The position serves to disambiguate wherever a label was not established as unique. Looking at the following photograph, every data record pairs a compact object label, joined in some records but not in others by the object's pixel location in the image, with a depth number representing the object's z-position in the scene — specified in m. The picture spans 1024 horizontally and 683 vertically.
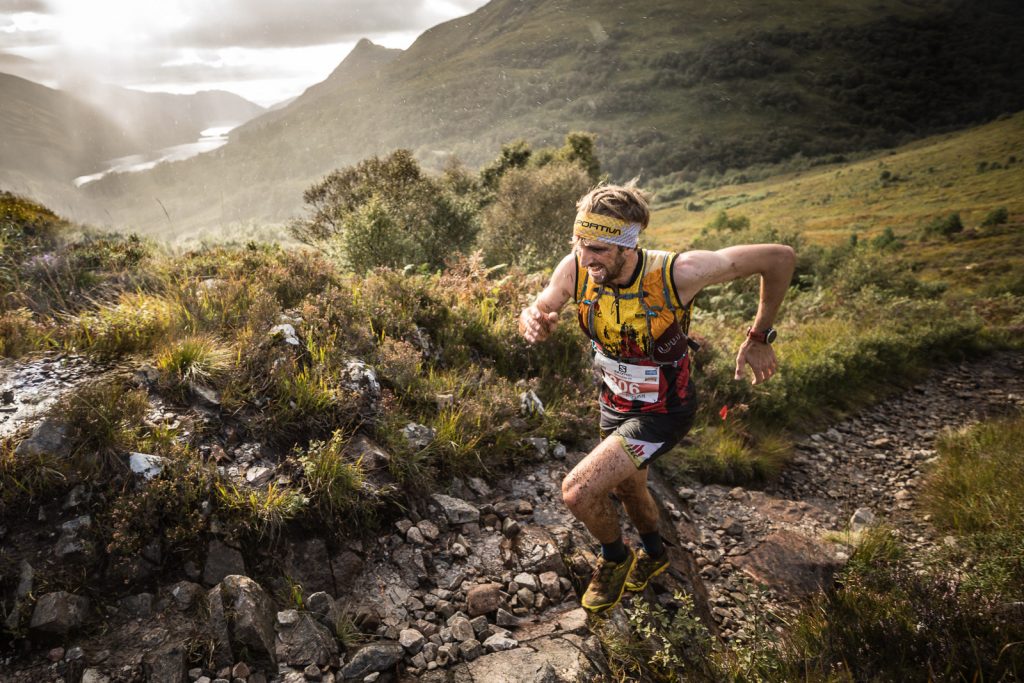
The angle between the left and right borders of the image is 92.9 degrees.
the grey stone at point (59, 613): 2.41
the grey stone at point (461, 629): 2.91
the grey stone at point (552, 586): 3.37
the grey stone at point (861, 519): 5.05
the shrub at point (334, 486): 3.29
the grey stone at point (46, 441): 2.89
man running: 3.11
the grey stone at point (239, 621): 2.52
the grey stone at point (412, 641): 2.79
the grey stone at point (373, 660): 2.57
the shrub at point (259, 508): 3.03
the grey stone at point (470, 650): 2.81
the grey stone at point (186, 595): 2.69
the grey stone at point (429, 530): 3.54
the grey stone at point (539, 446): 4.69
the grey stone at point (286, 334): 4.46
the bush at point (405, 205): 18.94
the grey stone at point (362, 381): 4.27
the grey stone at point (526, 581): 3.38
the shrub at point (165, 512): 2.76
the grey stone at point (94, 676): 2.27
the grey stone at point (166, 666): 2.34
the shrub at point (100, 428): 3.01
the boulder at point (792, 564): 4.05
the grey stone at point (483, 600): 3.15
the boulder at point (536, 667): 2.63
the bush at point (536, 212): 29.62
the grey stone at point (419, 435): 4.04
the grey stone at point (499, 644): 2.87
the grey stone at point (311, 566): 3.04
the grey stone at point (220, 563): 2.85
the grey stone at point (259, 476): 3.30
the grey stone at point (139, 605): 2.62
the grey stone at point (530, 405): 5.04
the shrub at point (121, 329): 3.96
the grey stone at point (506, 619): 3.09
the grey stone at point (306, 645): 2.57
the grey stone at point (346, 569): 3.13
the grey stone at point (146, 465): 3.02
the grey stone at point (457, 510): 3.74
